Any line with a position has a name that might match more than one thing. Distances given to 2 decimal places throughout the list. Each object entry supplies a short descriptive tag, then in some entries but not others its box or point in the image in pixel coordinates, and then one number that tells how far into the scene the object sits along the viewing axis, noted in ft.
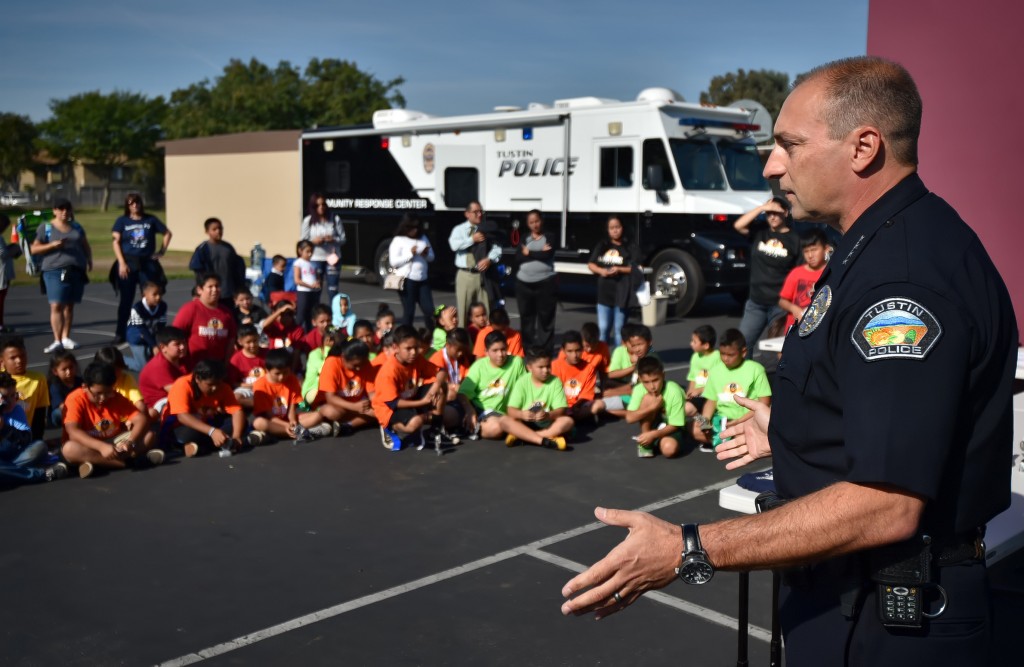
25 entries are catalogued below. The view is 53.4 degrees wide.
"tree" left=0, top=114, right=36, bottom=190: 229.86
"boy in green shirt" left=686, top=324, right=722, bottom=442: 28.43
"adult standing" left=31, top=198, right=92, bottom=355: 38.86
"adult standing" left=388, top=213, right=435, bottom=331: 38.68
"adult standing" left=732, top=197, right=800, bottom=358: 30.86
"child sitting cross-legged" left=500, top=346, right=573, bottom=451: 26.08
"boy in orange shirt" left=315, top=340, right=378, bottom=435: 27.61
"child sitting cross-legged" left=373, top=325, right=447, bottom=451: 26.13
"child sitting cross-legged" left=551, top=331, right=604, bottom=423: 28.73
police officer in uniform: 4.90
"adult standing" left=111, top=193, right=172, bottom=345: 40.24
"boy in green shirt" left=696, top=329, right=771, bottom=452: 26.13
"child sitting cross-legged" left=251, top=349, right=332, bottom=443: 26.91
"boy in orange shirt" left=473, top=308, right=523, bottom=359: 31.99
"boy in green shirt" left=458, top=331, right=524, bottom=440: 27.58
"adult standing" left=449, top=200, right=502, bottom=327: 37.50
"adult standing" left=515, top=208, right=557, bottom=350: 37.06
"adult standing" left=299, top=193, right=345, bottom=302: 43.52
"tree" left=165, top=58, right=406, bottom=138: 189.16
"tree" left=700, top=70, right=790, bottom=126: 186.60
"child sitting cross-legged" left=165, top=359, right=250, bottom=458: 25.38
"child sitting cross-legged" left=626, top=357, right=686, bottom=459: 25.12
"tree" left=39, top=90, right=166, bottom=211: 232.73
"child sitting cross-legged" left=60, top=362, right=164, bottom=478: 23.18
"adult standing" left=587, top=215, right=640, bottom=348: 36.42
